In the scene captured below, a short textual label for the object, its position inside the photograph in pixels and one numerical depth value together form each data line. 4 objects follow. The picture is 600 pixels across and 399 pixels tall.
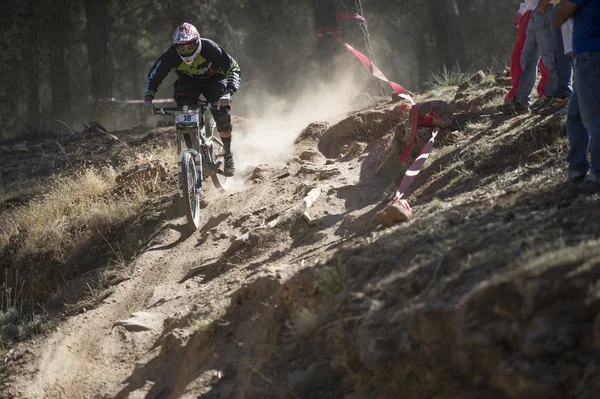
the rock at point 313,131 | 21.27
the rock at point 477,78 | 18.53
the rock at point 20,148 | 25.00
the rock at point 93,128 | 26.27
